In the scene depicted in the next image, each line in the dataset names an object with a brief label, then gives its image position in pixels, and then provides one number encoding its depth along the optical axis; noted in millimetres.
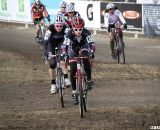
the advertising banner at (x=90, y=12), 32500
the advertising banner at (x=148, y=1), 39312
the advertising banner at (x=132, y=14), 29828
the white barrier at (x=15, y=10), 37781
